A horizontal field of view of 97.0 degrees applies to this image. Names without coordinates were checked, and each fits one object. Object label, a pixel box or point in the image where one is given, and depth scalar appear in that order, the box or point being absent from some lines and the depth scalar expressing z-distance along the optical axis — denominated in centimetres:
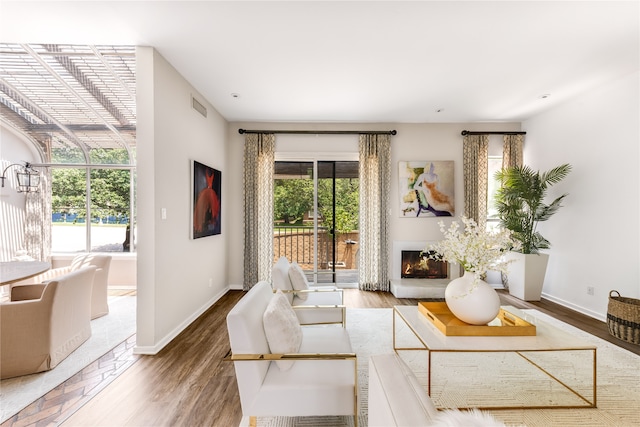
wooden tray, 203
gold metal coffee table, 184
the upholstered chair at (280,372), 147
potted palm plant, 416
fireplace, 491
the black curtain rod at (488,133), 490
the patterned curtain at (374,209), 487
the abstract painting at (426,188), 493
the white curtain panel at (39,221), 457
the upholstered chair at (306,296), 265
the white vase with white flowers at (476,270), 209
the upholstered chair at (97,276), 344
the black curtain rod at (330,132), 483
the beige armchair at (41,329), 217
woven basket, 283
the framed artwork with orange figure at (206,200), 357
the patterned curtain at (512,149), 492
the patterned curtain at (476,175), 488
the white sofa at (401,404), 71
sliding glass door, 504
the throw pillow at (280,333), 157
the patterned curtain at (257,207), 483
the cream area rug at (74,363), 197
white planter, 417
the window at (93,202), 481
